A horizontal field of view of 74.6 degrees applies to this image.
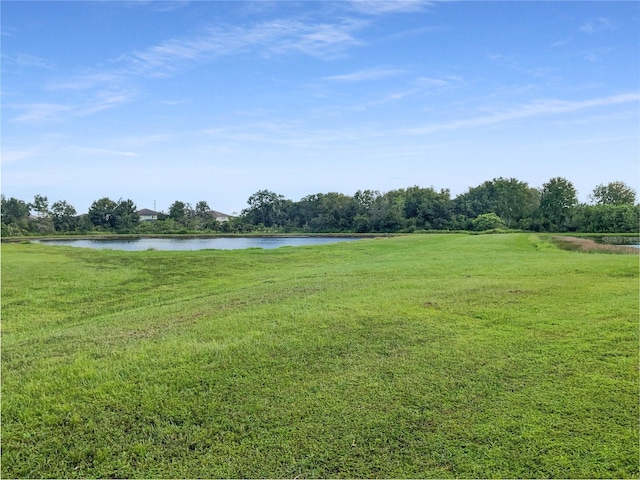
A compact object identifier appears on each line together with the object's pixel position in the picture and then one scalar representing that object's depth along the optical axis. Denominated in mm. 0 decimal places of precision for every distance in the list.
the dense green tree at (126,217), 66750
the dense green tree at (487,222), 61156
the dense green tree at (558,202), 58844
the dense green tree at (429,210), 68812
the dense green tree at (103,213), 66625
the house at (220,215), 97606
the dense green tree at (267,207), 80125
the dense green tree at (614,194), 65812
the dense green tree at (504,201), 66375
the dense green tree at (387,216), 69188
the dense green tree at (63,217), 64188
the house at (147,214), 92812
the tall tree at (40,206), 64125
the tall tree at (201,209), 76000
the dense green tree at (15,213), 56812
